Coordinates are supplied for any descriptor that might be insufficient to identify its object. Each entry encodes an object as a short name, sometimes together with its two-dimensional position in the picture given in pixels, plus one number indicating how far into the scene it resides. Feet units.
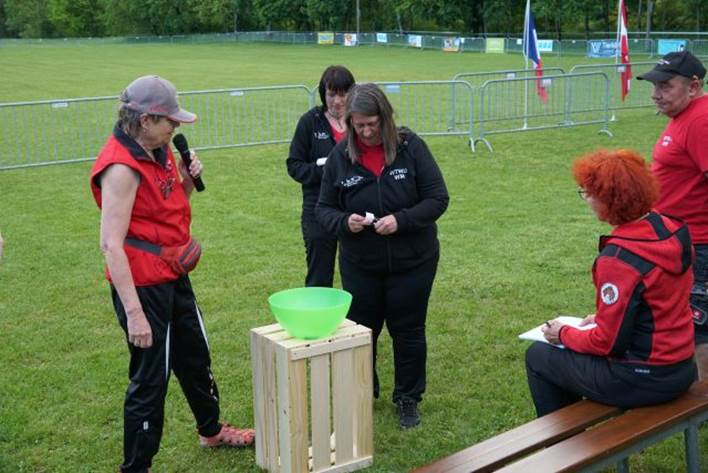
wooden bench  10.41
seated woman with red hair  10.79
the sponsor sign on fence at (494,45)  144.66
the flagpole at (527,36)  52.19
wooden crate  12.35
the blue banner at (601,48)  120.67
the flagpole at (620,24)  54.60
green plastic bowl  12.17
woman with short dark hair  16.75
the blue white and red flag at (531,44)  52.19
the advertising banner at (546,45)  135.03
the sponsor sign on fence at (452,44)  157.38
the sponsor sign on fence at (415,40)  171.42
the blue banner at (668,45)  108.47
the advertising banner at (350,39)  194.59
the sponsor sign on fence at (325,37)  203.10
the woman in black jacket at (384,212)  13.84
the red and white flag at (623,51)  54.37
